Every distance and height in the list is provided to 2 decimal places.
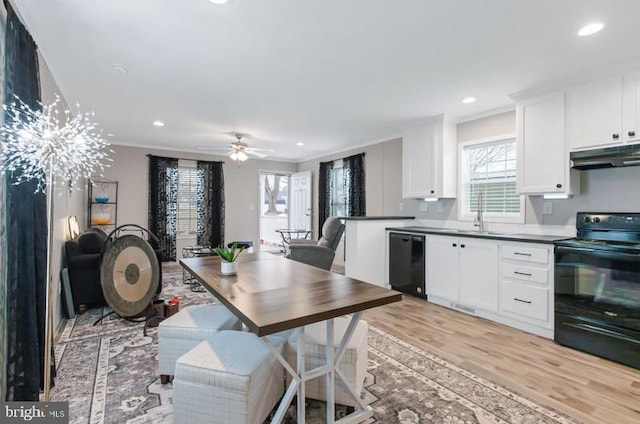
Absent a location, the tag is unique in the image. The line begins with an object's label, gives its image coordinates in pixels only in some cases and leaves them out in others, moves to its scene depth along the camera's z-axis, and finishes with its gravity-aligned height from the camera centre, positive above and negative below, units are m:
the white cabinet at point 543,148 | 3.04 +0.66
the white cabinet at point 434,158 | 4.21 +0.76
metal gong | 3.13 -0.65
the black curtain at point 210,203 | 6.72 +0.20
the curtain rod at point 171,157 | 6.17 +1.15
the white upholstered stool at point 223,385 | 1.45 -0.84
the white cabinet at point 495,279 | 2.94 -0.72
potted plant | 2.09 -0.34
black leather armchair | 3.43 -0.71
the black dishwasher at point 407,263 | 4.05 -0.69
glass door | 9.38 +0.11
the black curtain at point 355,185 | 5.94 +0.53
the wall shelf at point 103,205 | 5.61 +0.15
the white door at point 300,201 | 7.49 +0.30
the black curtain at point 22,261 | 1.66 -0.27
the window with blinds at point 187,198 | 6.52 +0.31
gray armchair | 4.68 -0.55
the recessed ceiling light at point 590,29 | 2.11 +1.28
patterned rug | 1.79 -1.17
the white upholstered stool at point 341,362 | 1.81 -0.88
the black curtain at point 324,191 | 6.83 +0.48
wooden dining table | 1.33 -0.44
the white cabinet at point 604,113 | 2.62 +0.89
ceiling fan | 5.05 +1.04
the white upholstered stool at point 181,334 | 2.00 -0.79
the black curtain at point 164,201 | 6.19 +0.24
